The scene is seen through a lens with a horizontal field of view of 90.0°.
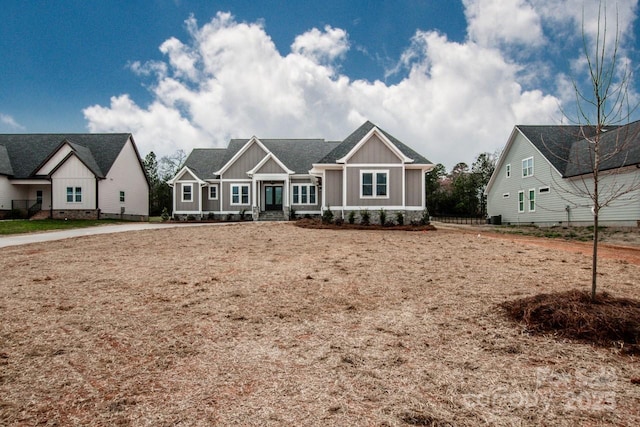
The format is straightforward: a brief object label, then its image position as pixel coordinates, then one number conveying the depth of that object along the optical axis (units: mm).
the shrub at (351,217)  18328
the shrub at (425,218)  18783
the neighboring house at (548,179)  17969
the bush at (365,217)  18234
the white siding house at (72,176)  26016
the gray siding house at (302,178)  18953
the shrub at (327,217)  18578
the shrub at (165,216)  28206
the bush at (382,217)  18234
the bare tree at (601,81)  4191
